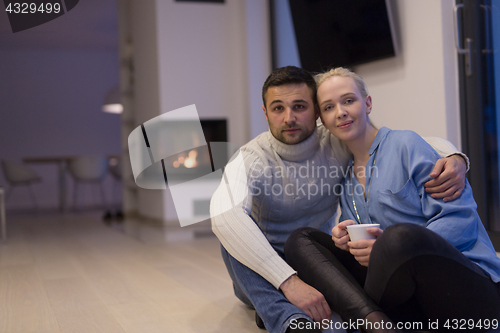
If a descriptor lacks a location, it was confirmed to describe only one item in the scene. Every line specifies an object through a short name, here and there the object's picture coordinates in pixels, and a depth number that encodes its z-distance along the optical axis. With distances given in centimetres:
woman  110
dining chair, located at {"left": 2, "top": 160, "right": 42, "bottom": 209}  658
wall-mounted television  286
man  131
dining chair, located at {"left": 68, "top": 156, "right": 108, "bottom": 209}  669
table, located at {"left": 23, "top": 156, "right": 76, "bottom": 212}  670
